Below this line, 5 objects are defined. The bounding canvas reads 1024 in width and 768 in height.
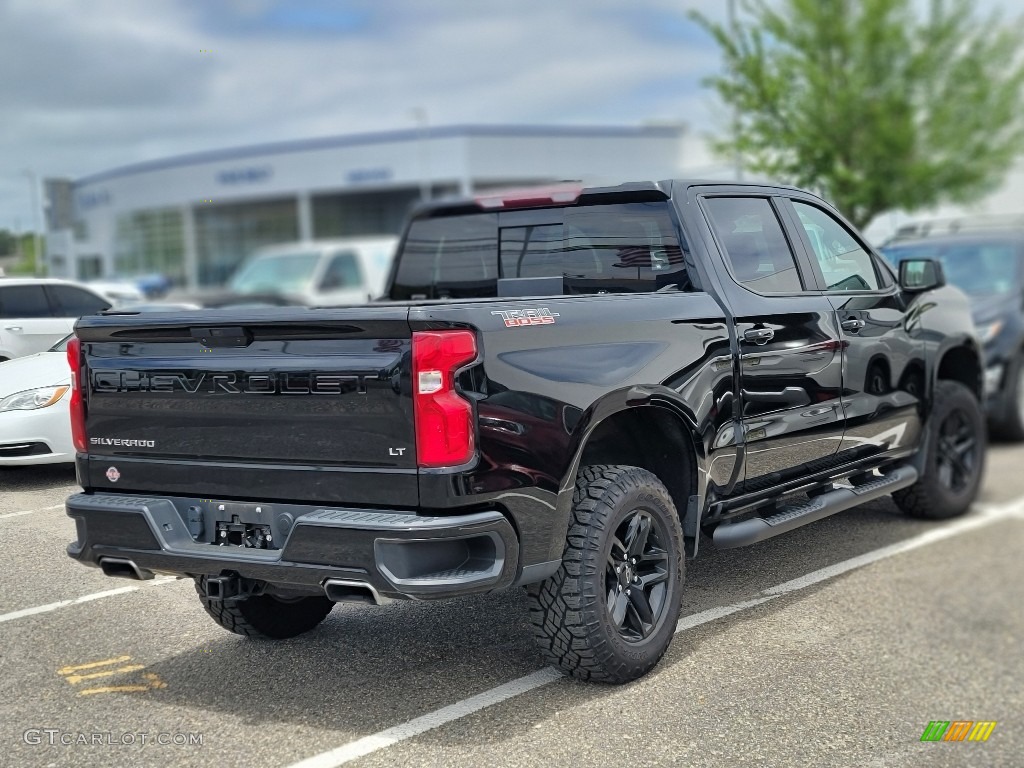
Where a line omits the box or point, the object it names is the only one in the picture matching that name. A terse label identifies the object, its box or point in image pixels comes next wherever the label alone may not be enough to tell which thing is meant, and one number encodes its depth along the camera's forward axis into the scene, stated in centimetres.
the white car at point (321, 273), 1873
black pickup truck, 384
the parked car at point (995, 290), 1021
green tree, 1794
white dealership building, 6075
